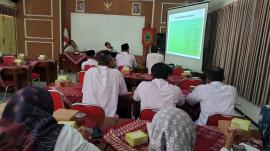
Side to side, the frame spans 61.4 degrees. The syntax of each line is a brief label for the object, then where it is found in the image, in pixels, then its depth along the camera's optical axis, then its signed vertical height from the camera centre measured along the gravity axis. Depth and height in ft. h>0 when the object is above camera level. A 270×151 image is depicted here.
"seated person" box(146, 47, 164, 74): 17.88 -1.05
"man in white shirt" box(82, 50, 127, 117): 8.65 -1.67
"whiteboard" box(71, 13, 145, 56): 27.48 +1.55
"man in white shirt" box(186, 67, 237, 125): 7.82 -1.72
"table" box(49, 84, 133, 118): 8.82 -2.21
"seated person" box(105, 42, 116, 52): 26.70 -0.33
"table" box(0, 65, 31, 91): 14.87 -2.31
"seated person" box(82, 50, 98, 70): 14.79 -1.11
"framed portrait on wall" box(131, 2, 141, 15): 27.09 +4.27
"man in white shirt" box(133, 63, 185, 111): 7.70 -1.57
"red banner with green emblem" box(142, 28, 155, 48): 26.32 +0.87
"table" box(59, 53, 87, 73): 25.31 -2.18
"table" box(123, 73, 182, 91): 12.78 -1.96
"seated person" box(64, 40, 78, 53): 27.02 -0.59
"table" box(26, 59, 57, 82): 18.80 -2.39
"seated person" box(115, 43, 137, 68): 17.69 -1.18
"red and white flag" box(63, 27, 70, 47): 27.35 +0.57
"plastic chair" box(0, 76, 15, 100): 14.82 -2.84
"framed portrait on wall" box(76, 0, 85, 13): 27.32 +4.33
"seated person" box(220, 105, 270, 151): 4.72 -1.89
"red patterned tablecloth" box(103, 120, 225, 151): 4.95 -2.19
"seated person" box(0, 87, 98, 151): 2.87 -1.16
